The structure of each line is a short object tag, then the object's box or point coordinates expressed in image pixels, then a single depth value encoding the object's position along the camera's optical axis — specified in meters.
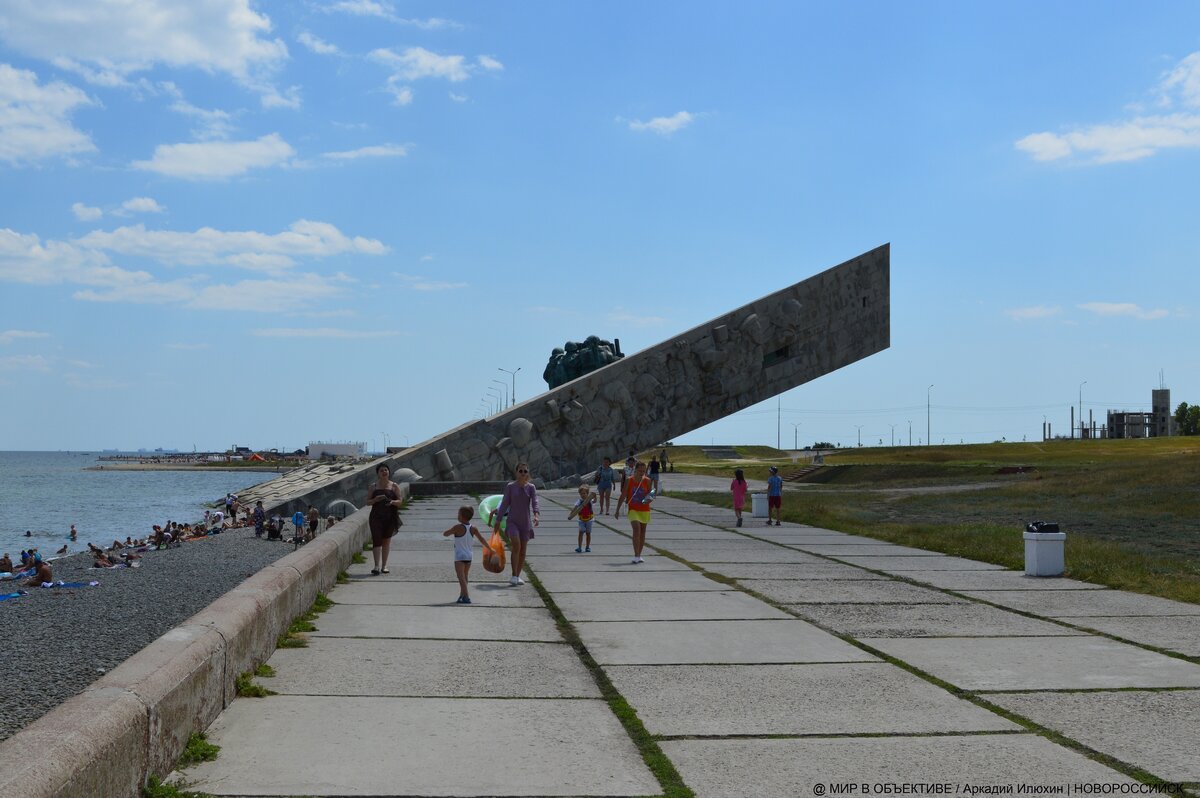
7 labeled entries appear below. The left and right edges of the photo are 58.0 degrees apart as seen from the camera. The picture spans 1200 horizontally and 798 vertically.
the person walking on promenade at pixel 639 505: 12.18
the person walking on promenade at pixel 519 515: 10.29
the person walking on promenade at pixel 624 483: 19.51
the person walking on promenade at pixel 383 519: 10.99
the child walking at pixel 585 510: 13.07
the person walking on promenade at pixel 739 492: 18.11
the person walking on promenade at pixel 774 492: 17.91
